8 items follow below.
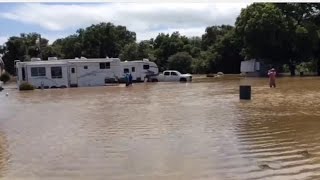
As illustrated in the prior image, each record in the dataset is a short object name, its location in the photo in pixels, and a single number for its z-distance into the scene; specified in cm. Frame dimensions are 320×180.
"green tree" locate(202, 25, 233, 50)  9812
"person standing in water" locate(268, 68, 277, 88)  3325
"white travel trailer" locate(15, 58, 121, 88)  4566
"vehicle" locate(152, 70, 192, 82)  5097
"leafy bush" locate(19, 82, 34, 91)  4356
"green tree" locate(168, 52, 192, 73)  8144
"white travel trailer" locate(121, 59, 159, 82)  5078
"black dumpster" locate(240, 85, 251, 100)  2372
